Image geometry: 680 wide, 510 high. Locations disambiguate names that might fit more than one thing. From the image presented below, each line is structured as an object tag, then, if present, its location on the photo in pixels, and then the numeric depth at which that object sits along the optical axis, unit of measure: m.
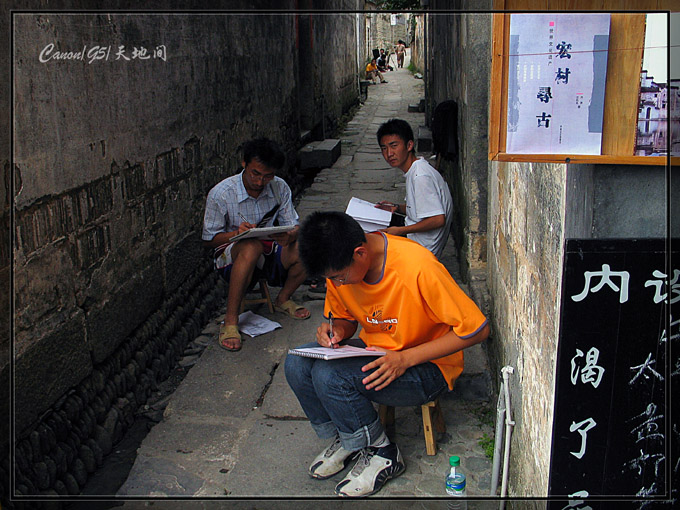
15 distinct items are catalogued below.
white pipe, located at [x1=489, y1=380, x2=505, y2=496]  2.60
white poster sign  1.54
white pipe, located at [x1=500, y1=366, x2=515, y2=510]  2.49
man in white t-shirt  4.11
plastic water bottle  2.63
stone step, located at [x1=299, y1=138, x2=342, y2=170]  9.88
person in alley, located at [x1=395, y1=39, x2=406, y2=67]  33.44
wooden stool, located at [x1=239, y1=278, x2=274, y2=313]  4.86
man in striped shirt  4.37
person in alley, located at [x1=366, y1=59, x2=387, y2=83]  24.83
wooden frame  1.50
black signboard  1.62
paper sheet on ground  4.54
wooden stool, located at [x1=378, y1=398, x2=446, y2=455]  3.04
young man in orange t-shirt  2.68
